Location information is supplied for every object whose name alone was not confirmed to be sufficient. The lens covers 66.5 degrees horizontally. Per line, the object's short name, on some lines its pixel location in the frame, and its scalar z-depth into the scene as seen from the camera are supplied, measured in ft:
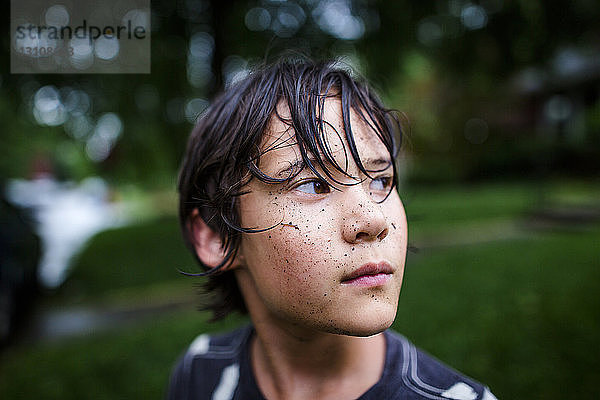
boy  0.90
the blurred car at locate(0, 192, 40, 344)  12.31
